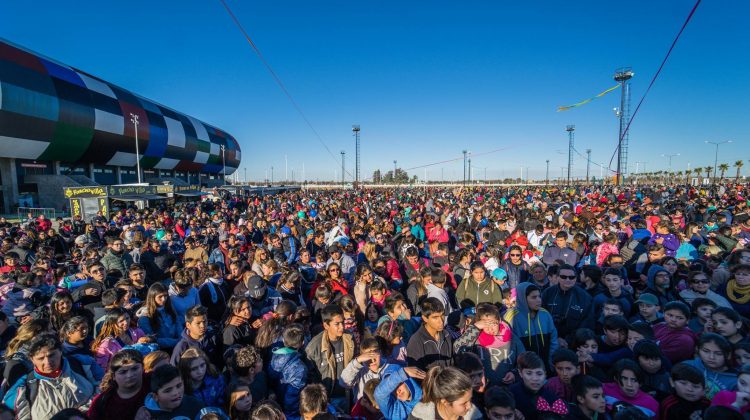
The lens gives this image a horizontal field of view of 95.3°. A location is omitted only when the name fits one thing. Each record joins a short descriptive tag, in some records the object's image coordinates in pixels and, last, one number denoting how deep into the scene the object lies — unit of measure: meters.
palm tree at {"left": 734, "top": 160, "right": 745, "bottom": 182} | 69.06
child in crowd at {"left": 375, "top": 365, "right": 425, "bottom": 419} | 2.44
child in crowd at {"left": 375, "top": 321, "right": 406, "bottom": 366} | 3.21
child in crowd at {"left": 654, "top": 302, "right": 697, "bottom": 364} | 3.11
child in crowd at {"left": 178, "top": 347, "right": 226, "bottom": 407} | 2.67
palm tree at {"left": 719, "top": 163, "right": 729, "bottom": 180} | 76.29
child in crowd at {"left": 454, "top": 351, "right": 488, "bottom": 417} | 2.63
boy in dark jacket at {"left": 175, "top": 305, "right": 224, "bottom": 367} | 3.27
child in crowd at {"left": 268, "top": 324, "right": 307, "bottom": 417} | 2.86
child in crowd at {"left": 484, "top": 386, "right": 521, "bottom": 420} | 2.17
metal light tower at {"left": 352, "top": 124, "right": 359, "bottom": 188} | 44.13
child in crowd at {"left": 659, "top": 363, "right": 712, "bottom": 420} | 2.34
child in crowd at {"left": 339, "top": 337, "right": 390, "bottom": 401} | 2.75
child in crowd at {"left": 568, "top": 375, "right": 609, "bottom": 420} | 2.38
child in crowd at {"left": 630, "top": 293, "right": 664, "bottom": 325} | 3.76
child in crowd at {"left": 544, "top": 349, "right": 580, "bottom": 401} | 2.72
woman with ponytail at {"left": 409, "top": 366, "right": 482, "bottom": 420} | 2.12
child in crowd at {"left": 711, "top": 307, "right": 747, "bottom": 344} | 2.98
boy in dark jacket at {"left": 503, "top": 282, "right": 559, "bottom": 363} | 3.54
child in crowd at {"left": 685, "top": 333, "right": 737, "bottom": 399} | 2.53
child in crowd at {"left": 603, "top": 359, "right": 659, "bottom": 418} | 2.48
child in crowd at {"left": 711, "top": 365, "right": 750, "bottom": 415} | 2.24
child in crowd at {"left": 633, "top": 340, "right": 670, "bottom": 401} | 2.72
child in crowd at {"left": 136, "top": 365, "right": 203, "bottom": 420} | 2.25
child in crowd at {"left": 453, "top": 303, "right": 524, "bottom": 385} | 3.06
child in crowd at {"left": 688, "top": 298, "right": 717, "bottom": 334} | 3.40
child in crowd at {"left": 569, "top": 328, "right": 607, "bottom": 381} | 3.02
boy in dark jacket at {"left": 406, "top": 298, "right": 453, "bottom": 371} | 3.13
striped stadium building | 22.52
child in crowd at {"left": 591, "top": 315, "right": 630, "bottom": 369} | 3.15
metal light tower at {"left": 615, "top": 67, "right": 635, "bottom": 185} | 26.73
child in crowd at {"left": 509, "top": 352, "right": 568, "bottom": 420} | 2.55
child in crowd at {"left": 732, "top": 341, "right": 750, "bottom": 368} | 2.63
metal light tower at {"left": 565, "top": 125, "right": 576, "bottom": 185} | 45.14
